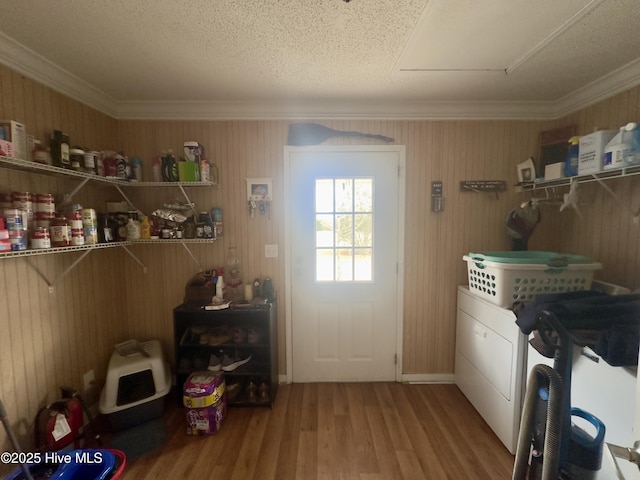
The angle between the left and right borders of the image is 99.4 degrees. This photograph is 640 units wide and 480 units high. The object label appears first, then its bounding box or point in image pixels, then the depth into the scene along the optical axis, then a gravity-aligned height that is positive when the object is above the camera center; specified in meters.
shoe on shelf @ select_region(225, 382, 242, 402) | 2.05 -1.27
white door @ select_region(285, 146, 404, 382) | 2.21 -0.31
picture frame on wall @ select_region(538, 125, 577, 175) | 1.93 +0.57
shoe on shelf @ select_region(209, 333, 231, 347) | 2.04 -0.86
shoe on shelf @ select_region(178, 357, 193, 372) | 2.01 -1.03
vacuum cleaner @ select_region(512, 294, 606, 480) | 0.90 -0.75
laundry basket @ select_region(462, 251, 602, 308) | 1.61 -0.32
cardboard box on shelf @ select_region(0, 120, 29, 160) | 1.27 +0.43
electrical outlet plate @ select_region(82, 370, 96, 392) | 1.89 -1.08
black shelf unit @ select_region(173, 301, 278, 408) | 2.01 -0.89
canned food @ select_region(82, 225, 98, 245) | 1.62 -0.05
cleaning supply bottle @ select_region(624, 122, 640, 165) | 1.36 +0.38
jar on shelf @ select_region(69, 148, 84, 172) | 1.60 +0.41
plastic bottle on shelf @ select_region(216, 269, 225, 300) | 2.07 -0.47
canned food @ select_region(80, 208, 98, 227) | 1.61 +0.06
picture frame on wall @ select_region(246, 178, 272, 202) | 2.20 +0.29
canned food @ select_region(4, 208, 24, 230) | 1.23 +0.04
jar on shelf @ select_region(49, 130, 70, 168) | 1.52 +0.43
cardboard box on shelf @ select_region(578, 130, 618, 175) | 1.49 +0.41
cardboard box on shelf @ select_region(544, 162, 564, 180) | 1.75 +0.34
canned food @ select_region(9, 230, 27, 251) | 1.25 -0.06
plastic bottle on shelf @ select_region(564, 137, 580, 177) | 1.67 +0.39
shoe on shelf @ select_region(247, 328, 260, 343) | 2.08 -0.86
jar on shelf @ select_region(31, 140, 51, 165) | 1.43 +0.38
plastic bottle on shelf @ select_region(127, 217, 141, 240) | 1.93 -0.03
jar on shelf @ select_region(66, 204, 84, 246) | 1.53 +0.00
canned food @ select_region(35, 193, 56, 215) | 1.42 +0.13
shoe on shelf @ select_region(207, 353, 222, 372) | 2.01 -1.03
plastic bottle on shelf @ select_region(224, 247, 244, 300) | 2.19 -0.41
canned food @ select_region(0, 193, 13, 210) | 1.32 +0.13
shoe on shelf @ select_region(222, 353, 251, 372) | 2.02 -1.03
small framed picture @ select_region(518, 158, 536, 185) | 2.03 +0.39
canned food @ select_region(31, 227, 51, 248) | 1.34 -0.05
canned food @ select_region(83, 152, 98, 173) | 1.68 +0.40
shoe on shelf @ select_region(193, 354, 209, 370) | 2.05 -1.04
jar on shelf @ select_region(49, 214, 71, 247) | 1.44 -0.03
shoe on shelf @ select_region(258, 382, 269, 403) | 2.03 -1.27
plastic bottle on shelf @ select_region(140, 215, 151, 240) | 1.97 -0.02
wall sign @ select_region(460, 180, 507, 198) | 2.18 +0.30
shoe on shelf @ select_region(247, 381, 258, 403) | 2.04 -1.27
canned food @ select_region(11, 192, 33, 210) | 1.33 +0.13
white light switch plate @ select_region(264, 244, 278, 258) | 2.25 -0.21
